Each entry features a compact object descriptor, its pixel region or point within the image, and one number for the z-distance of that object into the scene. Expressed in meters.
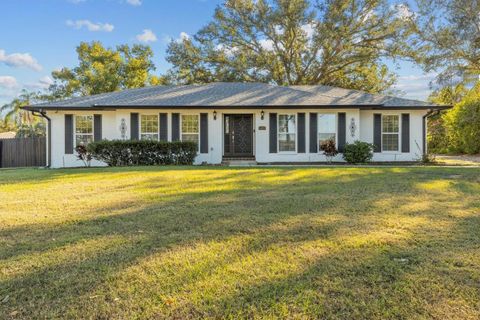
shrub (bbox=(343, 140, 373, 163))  13.70
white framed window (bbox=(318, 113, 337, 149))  14.47
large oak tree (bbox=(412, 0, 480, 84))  13.82
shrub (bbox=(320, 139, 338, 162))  13.84
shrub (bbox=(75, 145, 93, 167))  13.09
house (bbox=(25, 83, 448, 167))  14.30
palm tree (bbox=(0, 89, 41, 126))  32.12
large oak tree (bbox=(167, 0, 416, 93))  23.27
